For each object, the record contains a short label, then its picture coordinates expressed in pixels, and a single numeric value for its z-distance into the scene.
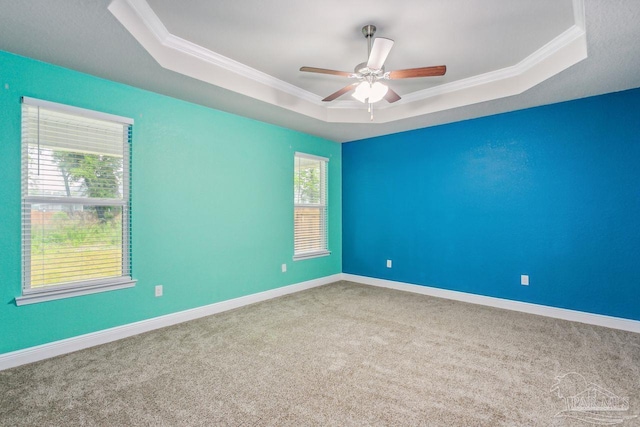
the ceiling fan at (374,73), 2.35
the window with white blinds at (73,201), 2.59
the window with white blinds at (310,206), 5.00
